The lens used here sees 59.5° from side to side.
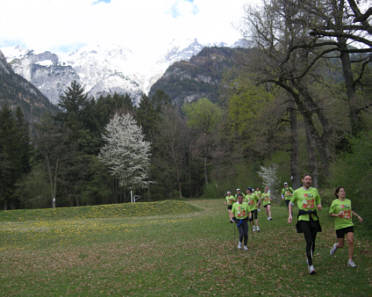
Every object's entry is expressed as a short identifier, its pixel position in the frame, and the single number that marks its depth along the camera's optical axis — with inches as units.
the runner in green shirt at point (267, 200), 682.8
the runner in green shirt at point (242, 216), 426.6
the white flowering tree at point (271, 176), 1344.7
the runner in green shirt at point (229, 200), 672.6
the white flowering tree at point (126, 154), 1718.8
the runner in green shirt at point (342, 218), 303.3
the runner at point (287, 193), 786.8
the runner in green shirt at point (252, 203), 571.3
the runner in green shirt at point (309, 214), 297.8
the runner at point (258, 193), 678.6
